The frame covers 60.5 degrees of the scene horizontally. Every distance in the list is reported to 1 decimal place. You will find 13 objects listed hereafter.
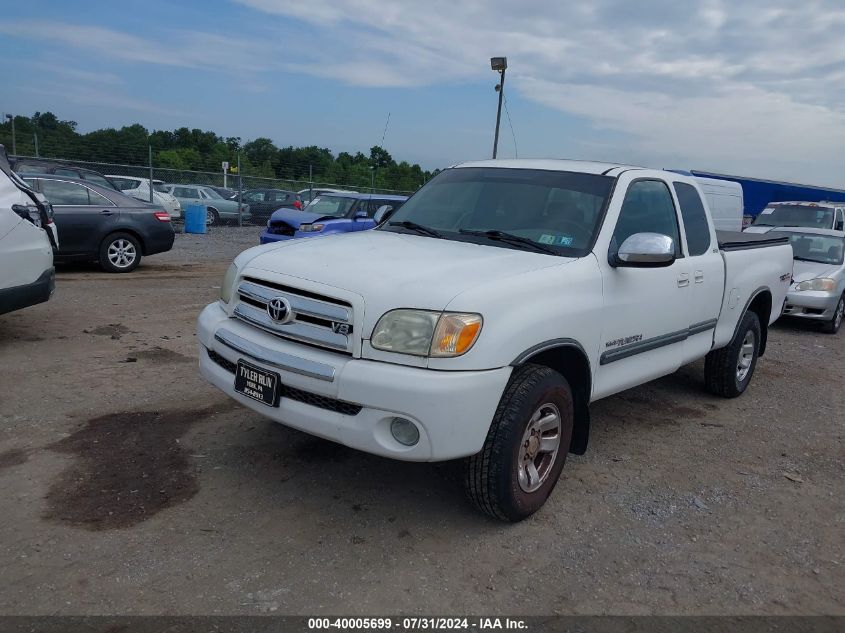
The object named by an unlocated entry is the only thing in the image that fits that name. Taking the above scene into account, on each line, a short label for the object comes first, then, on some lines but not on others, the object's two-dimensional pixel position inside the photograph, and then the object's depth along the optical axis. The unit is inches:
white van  613.2
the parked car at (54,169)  580.9
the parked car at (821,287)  401.4
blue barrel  796.0
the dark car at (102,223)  428.5
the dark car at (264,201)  963.3
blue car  503.8
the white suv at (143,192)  796.0
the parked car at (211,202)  909.8
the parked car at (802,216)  574.2
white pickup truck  128.8
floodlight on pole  645.6
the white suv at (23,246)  245.4
